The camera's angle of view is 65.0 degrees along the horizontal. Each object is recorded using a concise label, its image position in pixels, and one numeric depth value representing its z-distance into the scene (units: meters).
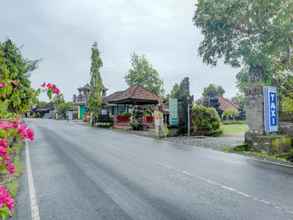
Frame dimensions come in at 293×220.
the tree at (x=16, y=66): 5.52
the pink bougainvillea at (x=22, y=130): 2.58
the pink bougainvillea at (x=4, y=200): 1.82
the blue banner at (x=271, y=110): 9.97
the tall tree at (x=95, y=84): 32.69
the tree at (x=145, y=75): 43.34
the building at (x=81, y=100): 60.78
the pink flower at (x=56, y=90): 3.35
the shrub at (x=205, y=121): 17.31
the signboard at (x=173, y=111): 17.95
